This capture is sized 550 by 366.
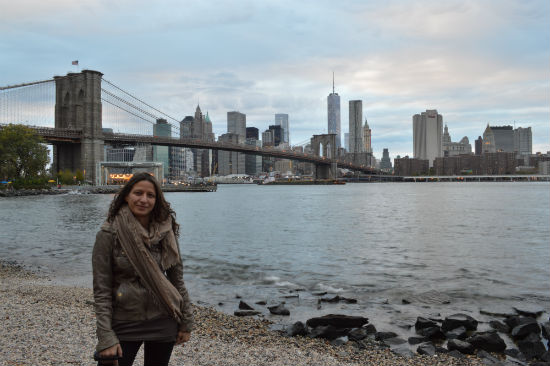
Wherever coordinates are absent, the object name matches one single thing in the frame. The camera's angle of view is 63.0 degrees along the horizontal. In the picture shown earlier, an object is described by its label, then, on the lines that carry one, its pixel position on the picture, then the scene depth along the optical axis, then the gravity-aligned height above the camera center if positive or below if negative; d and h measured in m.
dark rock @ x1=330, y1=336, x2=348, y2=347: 6.22 -2.32
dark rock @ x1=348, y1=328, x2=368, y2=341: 6.53 -2.33
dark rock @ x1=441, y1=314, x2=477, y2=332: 7.07 -2.34
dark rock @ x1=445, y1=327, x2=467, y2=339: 6.67 -2.37
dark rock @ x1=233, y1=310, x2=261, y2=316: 7.83 -2.37
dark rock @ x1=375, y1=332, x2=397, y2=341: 6.62 -2.38
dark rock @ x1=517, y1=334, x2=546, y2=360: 6.08 -2.38
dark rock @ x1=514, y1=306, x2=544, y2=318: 8.20 -2.54
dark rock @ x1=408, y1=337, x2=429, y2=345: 6.49 -2.39
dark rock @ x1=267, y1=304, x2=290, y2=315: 8.01 -2.39
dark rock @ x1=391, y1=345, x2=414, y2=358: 5.79 -2.33
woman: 2.42 -0.57
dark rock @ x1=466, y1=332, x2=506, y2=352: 6.15 -2.30
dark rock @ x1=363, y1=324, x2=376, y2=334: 6.88 -2.35
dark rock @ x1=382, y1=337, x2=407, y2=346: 6.38 -2.38
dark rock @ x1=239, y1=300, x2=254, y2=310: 8.27 -2.39
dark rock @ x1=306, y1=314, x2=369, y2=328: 6.98 -2.27
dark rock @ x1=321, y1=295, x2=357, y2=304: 9.05 -2.50
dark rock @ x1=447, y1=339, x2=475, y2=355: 5.98 -2.30
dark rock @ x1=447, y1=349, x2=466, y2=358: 5.79 -2.31
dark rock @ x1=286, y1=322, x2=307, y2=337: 6.56 -2.26
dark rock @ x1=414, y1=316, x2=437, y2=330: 7.12 -2.35
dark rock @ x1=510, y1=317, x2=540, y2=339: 6.79 -2.35
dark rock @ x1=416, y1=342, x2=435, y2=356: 5.88 -2.31
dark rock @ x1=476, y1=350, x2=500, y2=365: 5.64 -2.35
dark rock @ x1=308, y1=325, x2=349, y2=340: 6.57 -2.30
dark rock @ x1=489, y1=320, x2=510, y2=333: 7.20 -2.45
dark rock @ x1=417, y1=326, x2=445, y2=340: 6.76 -2.38
